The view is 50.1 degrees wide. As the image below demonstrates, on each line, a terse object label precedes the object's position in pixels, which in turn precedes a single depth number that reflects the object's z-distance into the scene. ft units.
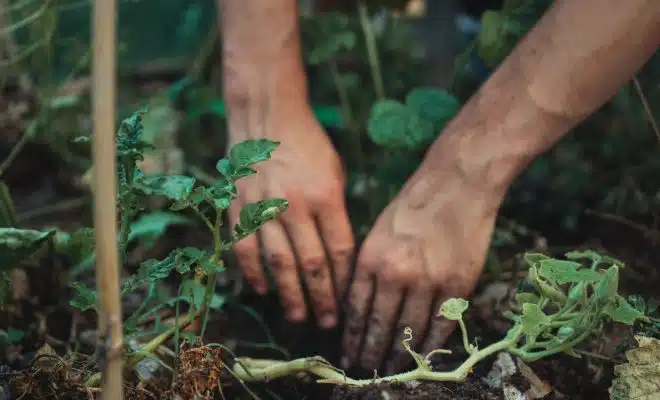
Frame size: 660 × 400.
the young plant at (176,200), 2.36
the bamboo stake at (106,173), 1.53
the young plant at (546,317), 2.37
